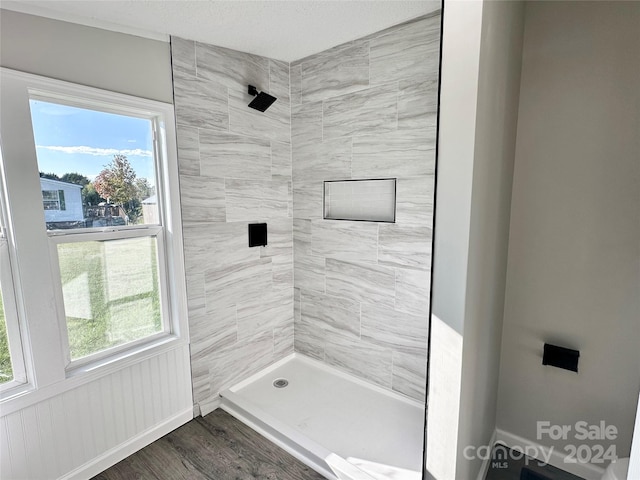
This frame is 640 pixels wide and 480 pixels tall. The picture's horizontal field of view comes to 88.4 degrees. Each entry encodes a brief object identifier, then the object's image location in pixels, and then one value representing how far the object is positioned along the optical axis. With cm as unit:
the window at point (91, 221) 159
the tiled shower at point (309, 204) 216
